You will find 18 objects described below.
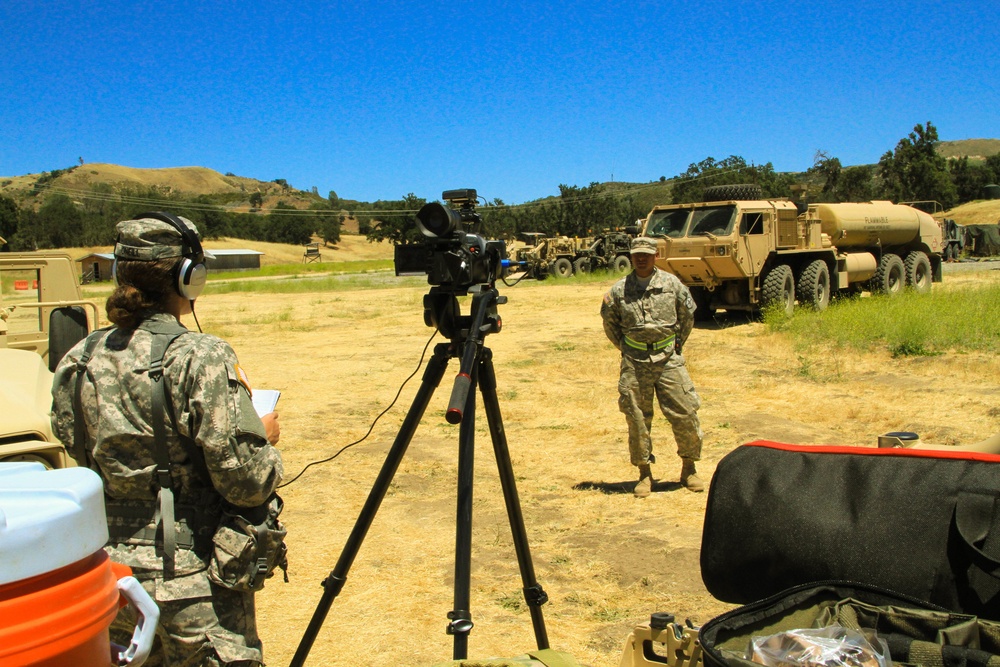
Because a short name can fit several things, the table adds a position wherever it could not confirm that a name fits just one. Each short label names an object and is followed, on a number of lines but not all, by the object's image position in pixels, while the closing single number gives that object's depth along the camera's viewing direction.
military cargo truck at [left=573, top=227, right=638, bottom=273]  28.45
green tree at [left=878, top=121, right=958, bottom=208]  48.34
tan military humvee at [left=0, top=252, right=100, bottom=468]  3.55
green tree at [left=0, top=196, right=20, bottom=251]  54.78
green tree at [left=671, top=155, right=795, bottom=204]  50.25
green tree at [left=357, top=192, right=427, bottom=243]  71.79
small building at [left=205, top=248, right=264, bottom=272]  60.82
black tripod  2.50
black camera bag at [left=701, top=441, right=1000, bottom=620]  1.65
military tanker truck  13.81
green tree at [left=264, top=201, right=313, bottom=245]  81.19
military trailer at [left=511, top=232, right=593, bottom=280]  28.11
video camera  2.65
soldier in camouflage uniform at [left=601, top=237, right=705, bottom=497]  5.80
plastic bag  1.56
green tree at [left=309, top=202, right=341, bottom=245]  82.81
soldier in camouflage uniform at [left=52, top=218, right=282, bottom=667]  2.11
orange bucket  1.21
